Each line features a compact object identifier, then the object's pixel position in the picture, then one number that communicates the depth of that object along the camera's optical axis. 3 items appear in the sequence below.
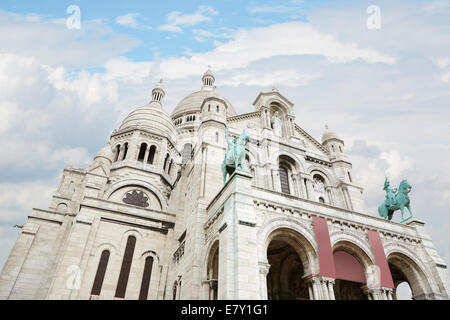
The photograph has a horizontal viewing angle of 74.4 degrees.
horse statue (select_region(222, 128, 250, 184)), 17.12
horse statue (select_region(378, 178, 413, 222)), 20.60
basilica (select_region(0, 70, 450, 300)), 14.81
